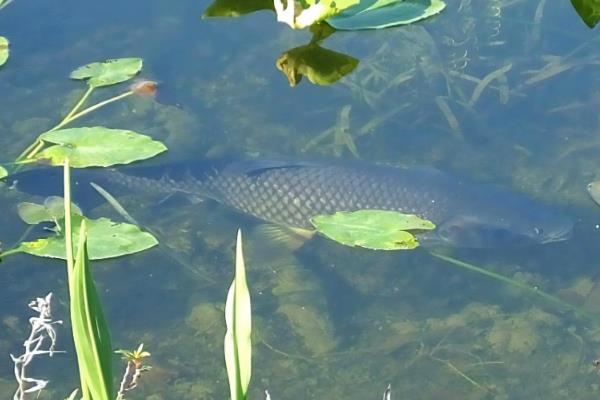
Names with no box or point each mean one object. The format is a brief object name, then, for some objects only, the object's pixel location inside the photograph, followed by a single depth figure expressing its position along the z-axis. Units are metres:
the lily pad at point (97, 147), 5.24
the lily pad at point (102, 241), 4.73
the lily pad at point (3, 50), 6.37
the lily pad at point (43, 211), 5.14
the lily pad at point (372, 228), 4.91
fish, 5.57
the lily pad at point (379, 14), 6.22
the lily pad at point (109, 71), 6.08
